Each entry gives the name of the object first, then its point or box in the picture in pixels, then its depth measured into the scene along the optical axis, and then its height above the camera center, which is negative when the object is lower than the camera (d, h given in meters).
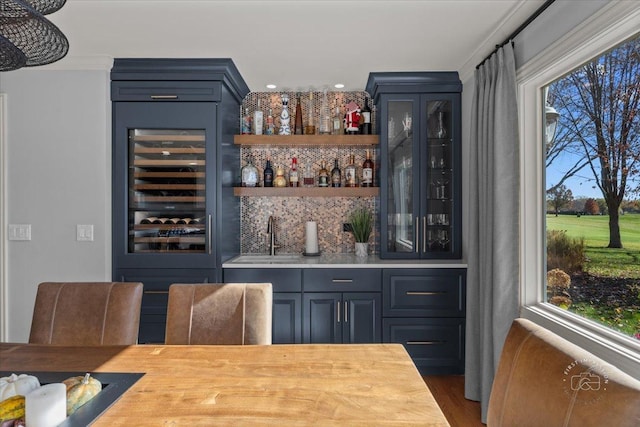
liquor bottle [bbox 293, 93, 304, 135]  3.55 +0.83
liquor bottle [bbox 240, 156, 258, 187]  3.51 +0.35
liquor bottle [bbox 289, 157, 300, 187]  3.57 +0.36
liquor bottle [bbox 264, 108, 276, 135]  3.49 +0.80
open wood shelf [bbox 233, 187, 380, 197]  3.39 +0.20
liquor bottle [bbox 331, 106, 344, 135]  3.56 +0.82
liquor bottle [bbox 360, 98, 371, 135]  3.49 +0.83
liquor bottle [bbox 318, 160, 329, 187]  3.52 +0.33
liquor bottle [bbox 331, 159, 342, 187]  3.52 +0.34
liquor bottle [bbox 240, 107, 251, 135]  3.53 +0.81
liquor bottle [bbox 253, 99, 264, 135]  3.53 +0.84
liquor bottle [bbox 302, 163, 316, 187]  3.61 +0.35
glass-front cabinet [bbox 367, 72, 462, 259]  3.24 +0.45
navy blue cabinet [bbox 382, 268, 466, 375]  3.00 -0.79
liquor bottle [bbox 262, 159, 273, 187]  3.53 +0.34
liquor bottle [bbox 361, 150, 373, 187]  3.50 +0.36
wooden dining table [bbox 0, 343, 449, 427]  0.99 -0.50
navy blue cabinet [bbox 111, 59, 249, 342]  2.96 +0.32
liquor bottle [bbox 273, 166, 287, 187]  3.52 +0.32
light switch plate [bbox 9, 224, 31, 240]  2.95 -0.12
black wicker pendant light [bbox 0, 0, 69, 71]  1.09 +0.55
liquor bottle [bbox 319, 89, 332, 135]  3.55 +0.89
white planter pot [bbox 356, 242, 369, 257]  3.45 -0.30
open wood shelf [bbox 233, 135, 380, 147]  3.39 +0.65
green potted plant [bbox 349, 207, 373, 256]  3.46 -0.15
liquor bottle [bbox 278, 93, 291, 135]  3.52 +0.82
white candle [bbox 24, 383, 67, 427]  0.90 -0.44
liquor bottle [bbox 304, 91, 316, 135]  3.54 +0.87
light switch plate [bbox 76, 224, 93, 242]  2.95 -0.13
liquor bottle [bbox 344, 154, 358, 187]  3.53 +0.36
